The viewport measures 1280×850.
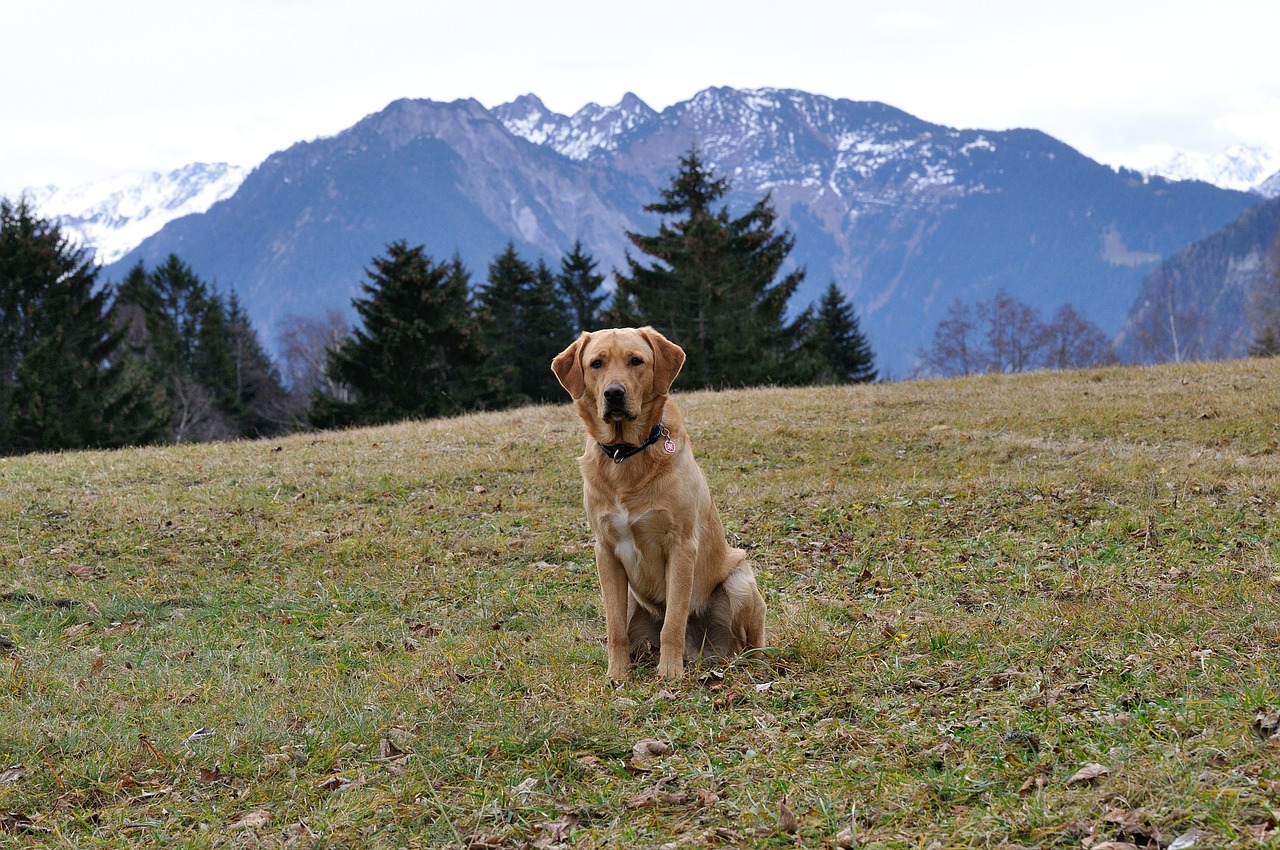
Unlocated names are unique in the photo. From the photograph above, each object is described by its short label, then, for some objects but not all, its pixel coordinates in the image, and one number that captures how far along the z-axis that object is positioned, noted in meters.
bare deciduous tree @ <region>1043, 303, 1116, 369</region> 78.62
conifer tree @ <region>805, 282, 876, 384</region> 52.31
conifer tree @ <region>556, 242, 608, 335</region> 56.03
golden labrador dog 5.47
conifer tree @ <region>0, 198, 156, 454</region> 32.50
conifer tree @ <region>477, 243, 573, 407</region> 50.78
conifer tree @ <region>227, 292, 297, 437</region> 56.41
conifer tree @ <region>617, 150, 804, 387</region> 37.09
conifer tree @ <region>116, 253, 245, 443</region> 50.06
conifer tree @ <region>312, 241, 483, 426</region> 37.56
